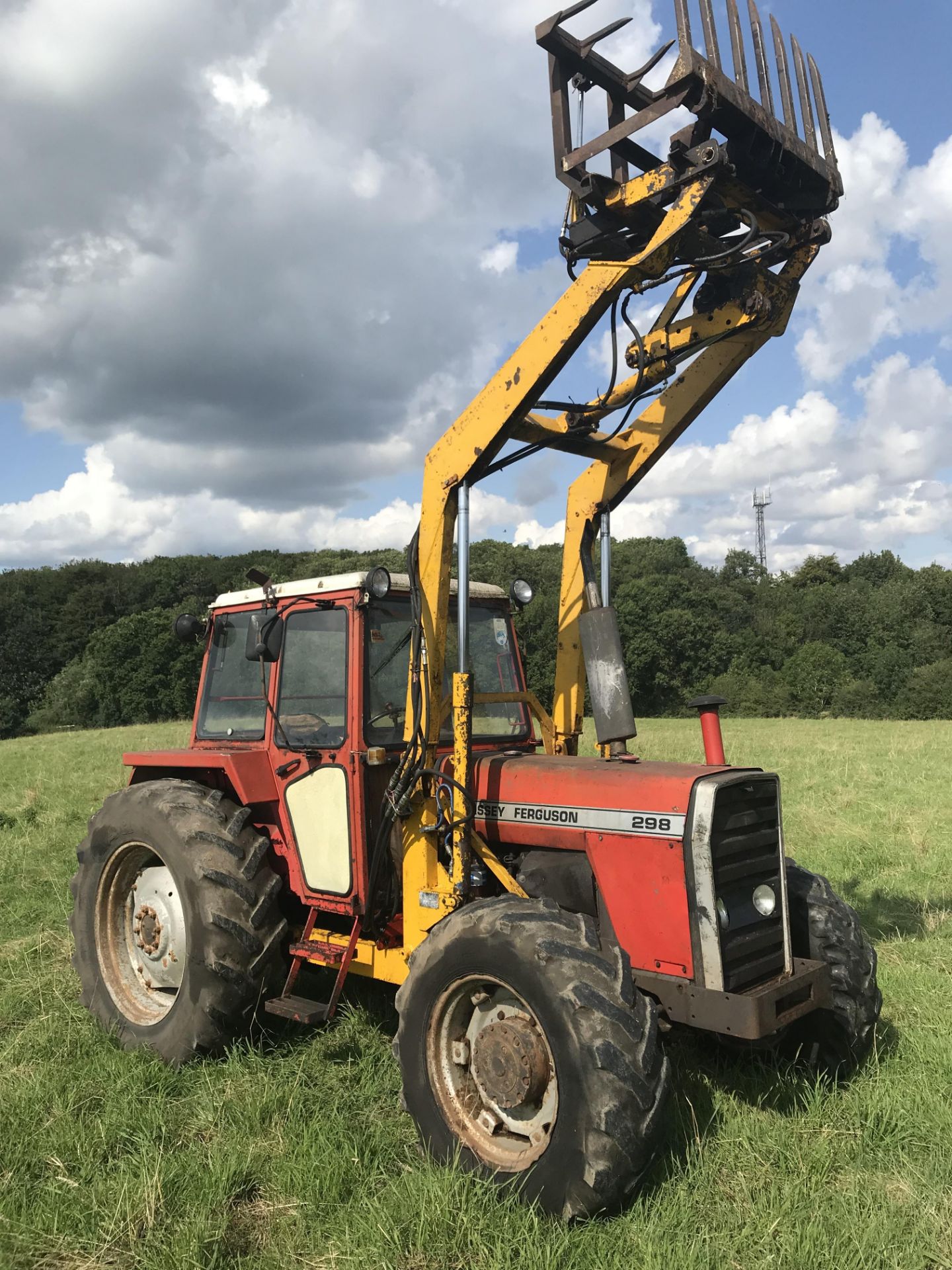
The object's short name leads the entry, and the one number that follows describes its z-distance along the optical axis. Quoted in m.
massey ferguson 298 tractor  3.35
